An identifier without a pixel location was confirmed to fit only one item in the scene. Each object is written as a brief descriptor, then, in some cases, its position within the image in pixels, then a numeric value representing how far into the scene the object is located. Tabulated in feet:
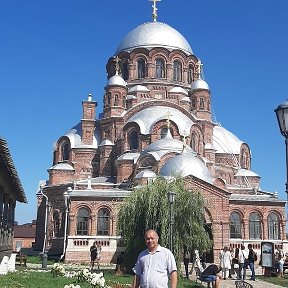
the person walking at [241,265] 61.31
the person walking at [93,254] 74.74
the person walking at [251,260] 61.41
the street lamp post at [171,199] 51.88
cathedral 95.86
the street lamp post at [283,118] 26.68
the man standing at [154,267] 18.22
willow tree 63.57
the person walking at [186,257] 63.93
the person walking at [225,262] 63.67
